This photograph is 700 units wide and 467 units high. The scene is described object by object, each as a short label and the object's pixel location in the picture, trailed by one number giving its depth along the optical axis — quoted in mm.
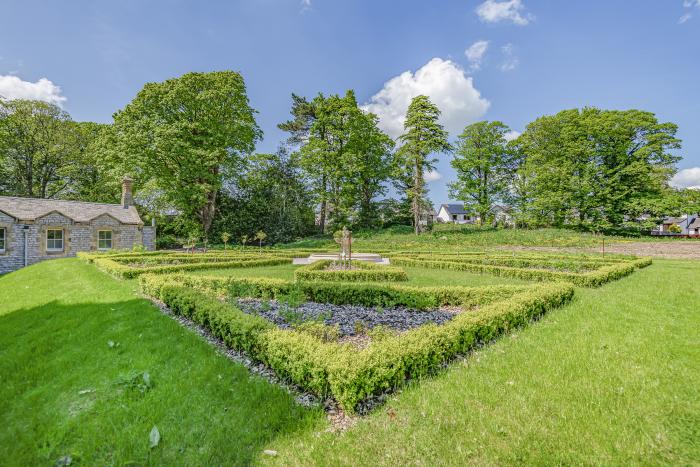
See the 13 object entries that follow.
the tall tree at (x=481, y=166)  33500
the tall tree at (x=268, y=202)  28703
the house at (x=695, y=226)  46269
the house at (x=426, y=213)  35450
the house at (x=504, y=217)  35869
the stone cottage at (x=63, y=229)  18266
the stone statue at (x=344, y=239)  13020
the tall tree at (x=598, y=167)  28609
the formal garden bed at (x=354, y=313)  3504
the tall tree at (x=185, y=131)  23516
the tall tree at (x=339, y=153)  29844
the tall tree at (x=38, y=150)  26359
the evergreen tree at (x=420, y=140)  30656
